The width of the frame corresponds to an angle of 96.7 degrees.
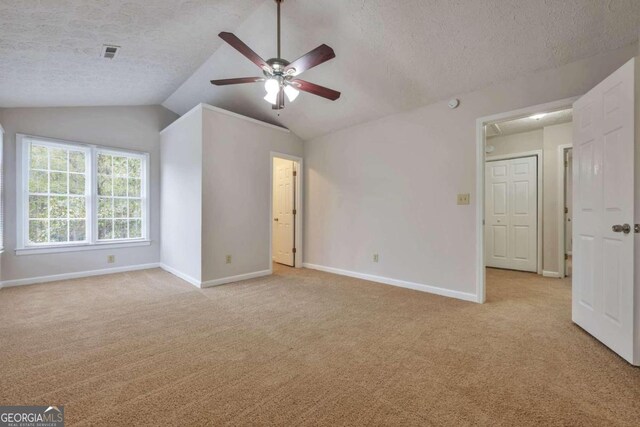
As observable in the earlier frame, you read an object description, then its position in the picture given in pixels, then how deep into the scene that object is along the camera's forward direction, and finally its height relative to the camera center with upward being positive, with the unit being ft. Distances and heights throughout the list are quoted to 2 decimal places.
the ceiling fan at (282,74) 7.36 +4.08
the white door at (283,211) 17.98 +0.10
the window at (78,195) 13.43 +0.86
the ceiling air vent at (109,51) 9.39 +5.47
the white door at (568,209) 15.26 +0.26
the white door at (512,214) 16.24 -0.03
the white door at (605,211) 6.59 +0.07
